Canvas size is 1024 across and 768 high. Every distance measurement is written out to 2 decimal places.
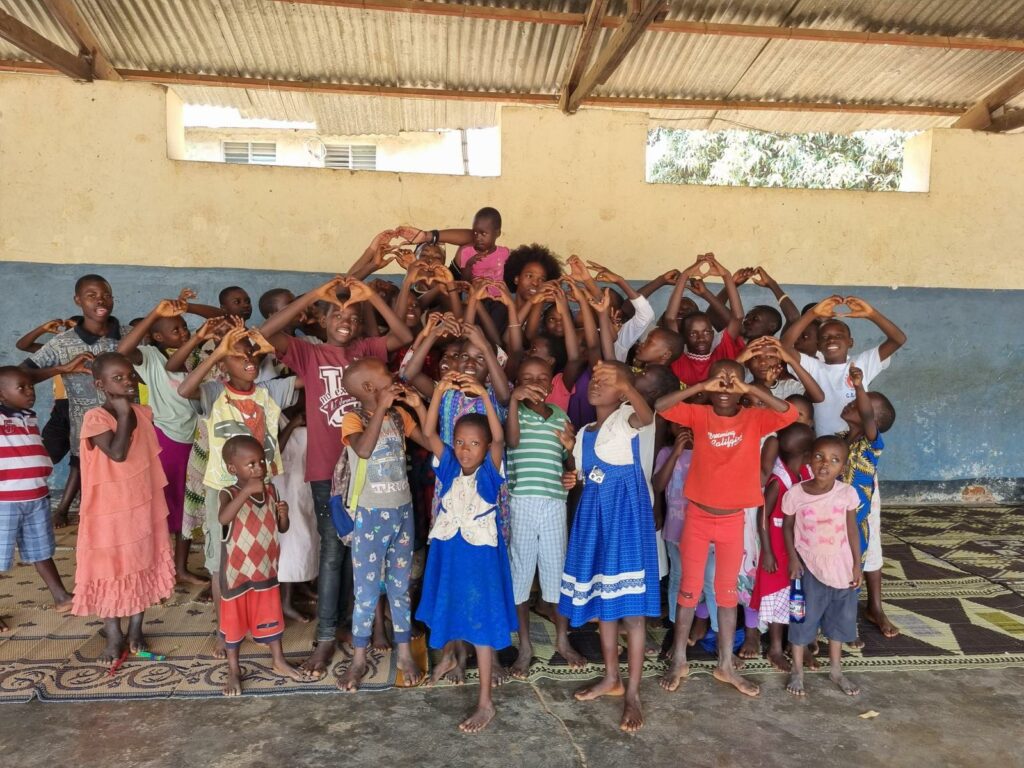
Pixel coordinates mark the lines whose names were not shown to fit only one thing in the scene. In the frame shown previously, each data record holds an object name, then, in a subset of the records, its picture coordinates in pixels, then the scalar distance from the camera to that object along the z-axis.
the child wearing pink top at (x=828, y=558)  3.00
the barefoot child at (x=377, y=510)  2.87
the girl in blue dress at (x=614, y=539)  2.82
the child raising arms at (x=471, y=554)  2.71
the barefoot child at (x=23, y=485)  3.28
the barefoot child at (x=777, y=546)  3.14
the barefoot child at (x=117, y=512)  2.89
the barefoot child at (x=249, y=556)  2.79
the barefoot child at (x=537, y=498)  3.00
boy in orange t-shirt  2.93
